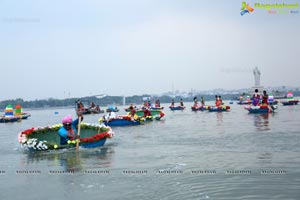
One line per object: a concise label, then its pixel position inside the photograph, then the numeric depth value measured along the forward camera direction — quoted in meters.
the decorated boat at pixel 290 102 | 59.22
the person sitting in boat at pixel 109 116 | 27.56
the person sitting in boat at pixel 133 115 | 28.31
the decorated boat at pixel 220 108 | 44.59
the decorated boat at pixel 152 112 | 34.81
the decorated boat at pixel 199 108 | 50.86
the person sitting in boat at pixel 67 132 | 14.88
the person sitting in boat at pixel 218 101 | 45.09
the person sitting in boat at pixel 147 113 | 32.15
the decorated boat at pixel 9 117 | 44.19
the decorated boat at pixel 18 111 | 48.56
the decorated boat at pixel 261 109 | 34.69
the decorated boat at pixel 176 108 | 59.40
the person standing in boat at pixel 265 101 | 34.41
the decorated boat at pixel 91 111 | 56.62
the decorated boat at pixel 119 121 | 27.41
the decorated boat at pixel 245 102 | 67.94
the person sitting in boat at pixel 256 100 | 35.94
